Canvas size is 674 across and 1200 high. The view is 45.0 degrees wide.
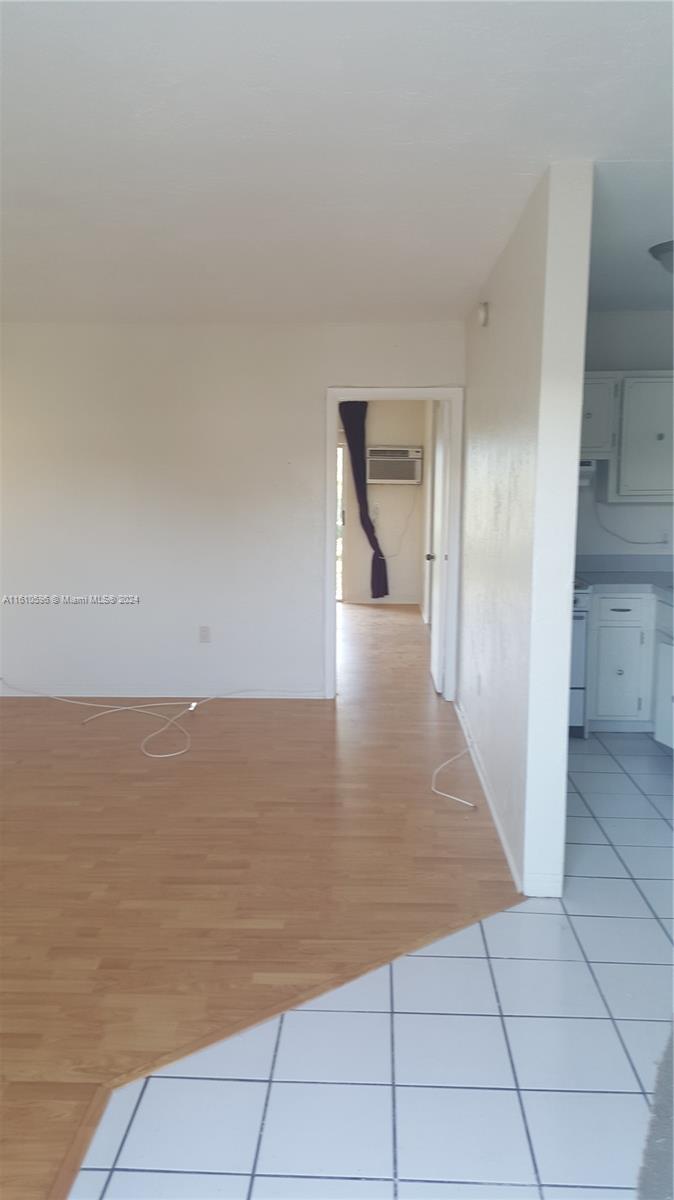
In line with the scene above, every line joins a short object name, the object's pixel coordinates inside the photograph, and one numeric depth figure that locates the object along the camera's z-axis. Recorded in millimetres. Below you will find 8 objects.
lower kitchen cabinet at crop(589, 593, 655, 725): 4473
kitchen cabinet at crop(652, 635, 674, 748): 4234
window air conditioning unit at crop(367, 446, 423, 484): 9039
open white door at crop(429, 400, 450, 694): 5461
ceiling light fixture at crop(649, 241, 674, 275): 3312
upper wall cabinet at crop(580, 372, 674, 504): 4586
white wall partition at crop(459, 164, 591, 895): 2539
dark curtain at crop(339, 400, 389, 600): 9031
